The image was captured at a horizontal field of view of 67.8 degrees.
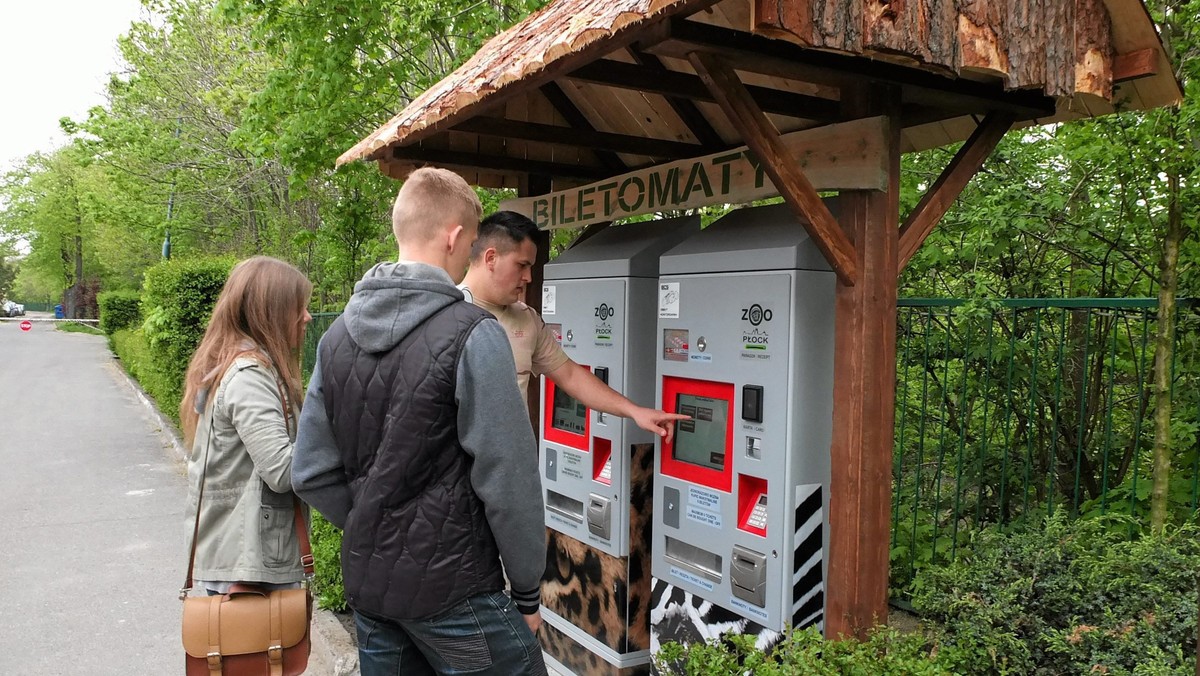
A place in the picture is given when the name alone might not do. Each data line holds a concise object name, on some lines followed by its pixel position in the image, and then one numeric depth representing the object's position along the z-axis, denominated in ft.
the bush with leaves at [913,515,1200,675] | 8.41
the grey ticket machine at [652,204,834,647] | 9.77
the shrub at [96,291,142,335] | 87.25
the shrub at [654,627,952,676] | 8.52
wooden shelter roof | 7.46
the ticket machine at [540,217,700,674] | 12.91
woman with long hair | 8.96
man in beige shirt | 11.64
